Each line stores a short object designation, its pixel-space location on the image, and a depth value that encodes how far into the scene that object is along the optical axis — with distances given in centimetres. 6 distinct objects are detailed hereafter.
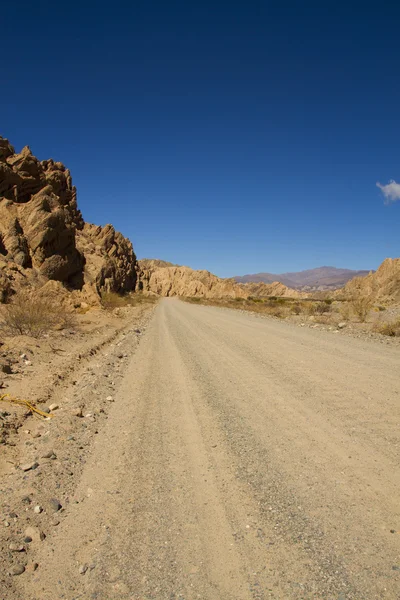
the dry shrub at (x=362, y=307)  2058
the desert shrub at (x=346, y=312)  2253
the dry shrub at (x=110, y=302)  2950
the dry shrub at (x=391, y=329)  1404
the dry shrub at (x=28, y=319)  1198
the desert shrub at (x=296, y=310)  3058
